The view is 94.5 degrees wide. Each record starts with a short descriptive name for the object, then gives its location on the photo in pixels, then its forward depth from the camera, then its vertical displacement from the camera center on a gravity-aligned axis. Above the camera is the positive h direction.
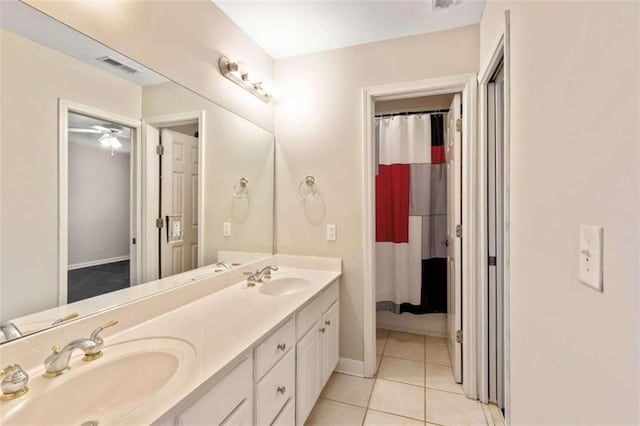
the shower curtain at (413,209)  2.79 +0.06
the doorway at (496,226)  1.75 -0.07
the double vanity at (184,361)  0.80 -0.47
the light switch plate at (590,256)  0.57 -0.08
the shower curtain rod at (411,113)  2.78 +0.99
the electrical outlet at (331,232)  2.25 -0.13
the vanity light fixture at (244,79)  1.86 +0.93
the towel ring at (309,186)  2.31 +0.23
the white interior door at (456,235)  2.01 -0.15
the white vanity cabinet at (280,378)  0.92 -0.67
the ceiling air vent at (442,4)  1.72 +1.24
